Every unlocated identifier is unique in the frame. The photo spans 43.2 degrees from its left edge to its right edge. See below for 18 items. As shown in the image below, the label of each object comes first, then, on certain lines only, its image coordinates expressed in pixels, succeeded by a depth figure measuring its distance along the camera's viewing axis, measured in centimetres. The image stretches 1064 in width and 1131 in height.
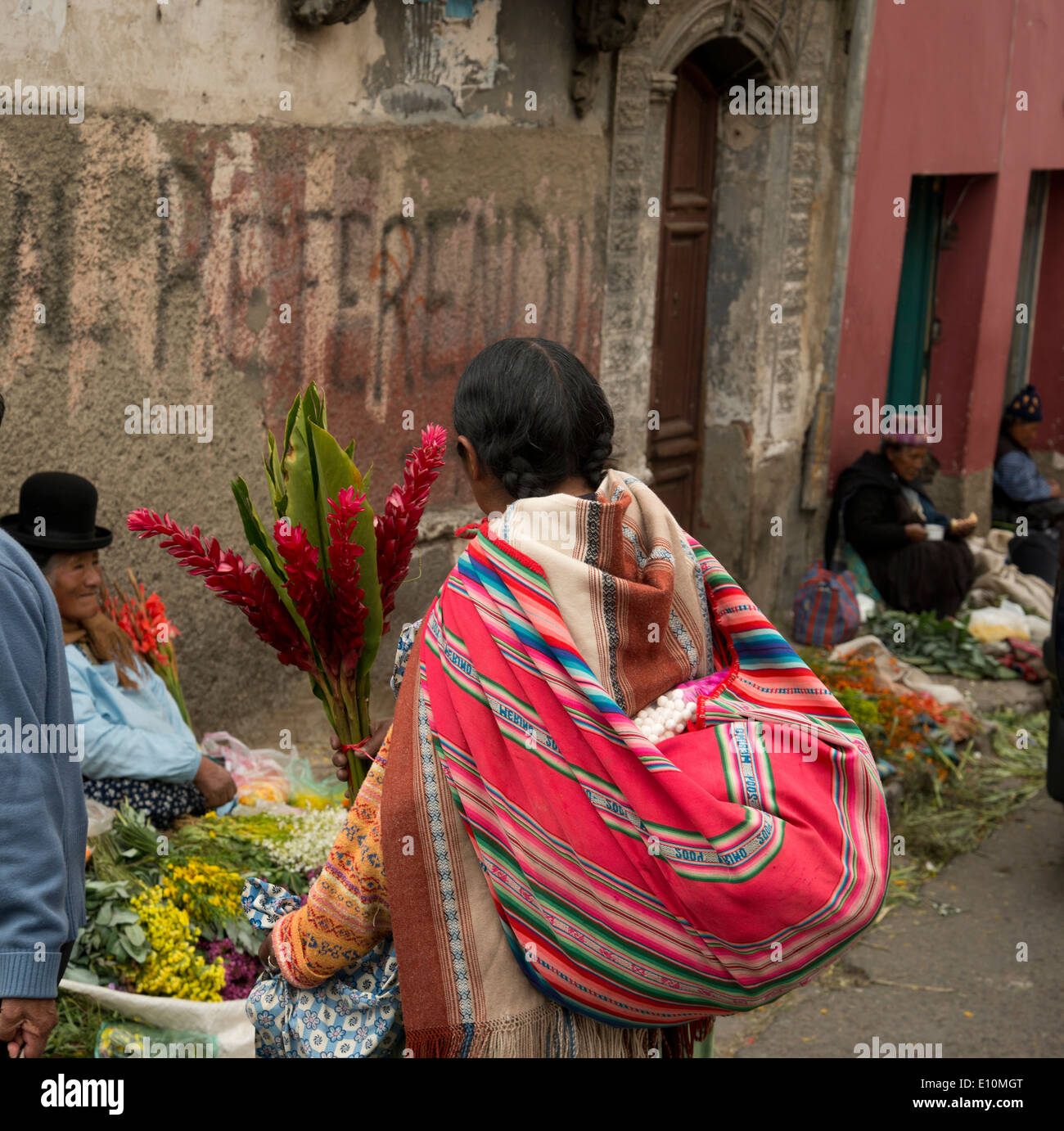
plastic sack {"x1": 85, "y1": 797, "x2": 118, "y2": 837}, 361
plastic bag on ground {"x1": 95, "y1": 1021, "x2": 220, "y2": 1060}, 310
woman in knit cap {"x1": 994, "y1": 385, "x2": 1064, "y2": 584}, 955
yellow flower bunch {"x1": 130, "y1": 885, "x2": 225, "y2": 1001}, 324
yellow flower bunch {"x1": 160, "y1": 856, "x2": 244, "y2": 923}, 342
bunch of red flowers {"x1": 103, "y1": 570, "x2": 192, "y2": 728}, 413
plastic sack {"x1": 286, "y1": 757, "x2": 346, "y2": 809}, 430
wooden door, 713
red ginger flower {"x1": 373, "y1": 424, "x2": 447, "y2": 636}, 221
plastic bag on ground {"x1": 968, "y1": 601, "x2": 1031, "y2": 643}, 803
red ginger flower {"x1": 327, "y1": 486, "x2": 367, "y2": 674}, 209
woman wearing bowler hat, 370
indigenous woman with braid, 181
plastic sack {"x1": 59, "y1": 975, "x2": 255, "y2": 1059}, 315
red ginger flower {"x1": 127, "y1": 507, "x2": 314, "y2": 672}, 209
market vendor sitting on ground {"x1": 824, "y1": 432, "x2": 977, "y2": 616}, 801
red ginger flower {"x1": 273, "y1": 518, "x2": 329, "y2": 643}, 208
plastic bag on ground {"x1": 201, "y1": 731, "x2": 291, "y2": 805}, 432
